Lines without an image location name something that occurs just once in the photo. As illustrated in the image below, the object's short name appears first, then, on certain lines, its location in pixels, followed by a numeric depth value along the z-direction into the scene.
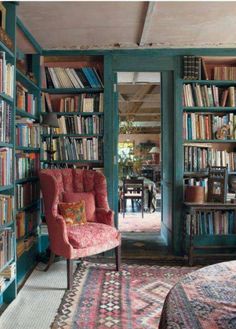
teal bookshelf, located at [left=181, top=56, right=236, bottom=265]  3.73
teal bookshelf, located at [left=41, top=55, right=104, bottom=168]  3.88
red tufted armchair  2.86
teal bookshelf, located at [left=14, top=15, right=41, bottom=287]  3.08
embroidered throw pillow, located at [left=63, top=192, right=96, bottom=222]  3.43
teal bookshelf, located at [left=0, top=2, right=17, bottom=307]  2.43
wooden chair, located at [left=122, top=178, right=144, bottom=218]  6.46
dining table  7.01
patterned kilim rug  2.20
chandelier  8.67
